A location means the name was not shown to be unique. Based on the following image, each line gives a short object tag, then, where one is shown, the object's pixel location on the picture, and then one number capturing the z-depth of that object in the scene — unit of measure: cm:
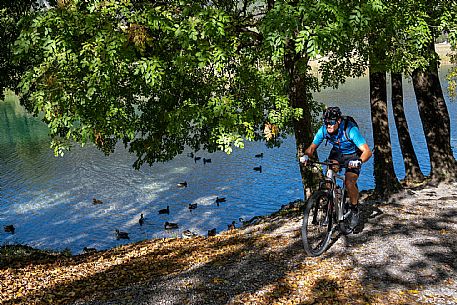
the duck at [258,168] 3866
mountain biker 752
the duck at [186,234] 2304
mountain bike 780
